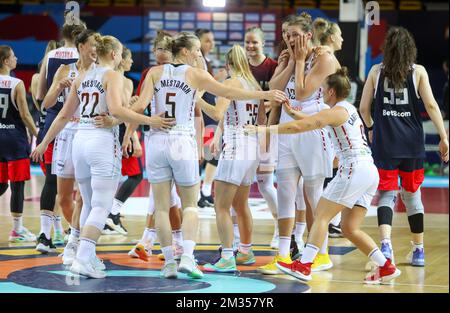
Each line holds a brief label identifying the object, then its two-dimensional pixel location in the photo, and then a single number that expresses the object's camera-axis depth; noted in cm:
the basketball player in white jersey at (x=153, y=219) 1474
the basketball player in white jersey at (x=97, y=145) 1316
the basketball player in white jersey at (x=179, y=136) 1312
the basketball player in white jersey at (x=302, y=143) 1390
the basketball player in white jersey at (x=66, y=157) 1484
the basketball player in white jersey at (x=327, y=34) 1534
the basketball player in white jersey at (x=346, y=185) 1295
